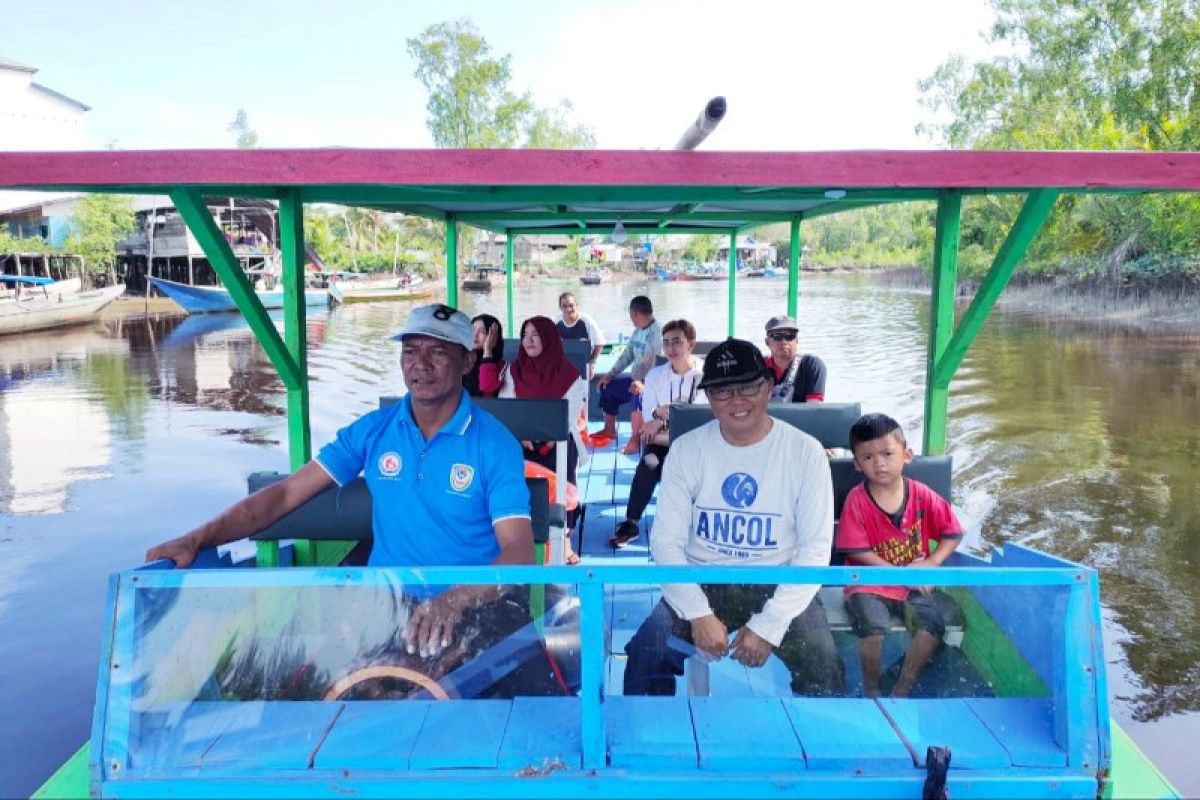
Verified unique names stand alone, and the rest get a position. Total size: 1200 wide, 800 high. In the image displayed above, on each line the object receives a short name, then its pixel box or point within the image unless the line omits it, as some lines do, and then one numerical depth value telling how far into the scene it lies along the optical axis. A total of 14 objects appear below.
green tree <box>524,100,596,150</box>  51.53
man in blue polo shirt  2.77
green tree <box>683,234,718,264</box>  84.75
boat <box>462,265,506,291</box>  45.97
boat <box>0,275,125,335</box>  28.61
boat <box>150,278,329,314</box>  36.22
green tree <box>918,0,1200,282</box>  27.78
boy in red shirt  3.18
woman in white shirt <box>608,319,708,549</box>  5.34
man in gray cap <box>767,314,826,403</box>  5.63
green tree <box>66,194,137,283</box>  38.94
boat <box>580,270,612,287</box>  65.83
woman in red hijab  6.07
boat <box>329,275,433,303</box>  42.72
